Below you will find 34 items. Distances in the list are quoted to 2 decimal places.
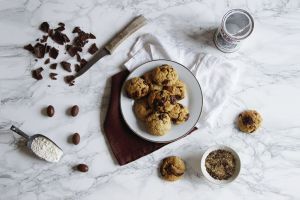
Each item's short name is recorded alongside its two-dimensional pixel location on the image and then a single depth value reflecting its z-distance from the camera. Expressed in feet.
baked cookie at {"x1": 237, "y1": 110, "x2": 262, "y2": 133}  4.83
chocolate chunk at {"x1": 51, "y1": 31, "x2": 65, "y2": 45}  4.95
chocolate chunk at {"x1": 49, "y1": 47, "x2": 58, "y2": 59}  4.93
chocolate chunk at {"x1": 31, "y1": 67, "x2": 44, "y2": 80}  4.89
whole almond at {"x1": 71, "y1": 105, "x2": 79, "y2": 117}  4.82
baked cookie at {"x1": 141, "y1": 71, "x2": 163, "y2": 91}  4.74
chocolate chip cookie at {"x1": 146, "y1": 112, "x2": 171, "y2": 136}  4.57
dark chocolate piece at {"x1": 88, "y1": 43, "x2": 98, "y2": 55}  4.94
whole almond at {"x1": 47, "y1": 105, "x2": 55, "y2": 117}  4.81
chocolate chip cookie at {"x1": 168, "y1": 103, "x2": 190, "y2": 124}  4.65
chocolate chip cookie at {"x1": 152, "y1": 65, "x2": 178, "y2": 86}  4.67
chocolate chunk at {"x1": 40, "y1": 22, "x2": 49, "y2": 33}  4.97
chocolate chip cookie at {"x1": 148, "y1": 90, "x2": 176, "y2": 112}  4.57
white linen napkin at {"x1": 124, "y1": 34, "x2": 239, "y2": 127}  4.88
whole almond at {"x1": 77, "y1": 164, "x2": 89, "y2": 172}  4.73
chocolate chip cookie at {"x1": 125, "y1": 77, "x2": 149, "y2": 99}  4.66
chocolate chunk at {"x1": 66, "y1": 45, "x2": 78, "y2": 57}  4.92
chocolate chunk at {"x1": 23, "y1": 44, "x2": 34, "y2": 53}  4.94
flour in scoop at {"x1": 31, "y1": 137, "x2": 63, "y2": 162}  4.68
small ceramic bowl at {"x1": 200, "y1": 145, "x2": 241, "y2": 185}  4.60
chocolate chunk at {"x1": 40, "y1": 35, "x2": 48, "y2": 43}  4.95
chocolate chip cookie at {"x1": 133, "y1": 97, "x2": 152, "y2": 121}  4.68
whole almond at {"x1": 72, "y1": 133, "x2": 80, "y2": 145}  4.78
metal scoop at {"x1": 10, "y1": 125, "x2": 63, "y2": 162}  4.62
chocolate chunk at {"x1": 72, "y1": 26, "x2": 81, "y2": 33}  4.99
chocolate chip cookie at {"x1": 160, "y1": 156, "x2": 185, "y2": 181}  4.71
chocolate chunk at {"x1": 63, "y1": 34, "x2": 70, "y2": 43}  4.95
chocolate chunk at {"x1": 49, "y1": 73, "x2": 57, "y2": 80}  4.91
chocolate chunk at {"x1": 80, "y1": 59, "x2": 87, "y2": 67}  4.92
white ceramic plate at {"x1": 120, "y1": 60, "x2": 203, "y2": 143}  4.73
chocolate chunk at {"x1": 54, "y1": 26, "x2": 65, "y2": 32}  4.97
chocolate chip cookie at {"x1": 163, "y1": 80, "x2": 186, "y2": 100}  4.68
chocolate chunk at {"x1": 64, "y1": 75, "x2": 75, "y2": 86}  4.90
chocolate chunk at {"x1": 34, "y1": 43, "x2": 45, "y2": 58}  4.91
